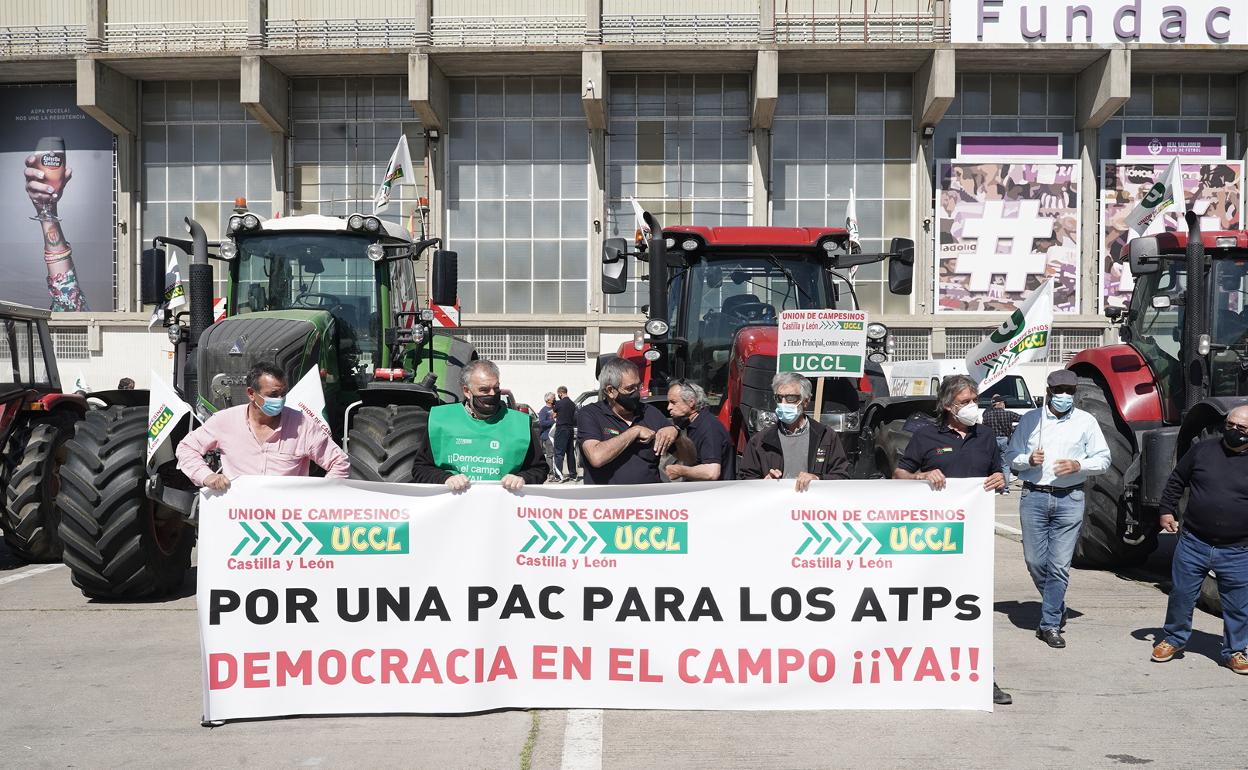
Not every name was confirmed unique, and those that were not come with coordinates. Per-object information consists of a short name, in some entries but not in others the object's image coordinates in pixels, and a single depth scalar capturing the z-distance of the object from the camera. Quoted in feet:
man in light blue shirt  24.77
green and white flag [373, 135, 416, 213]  45.62
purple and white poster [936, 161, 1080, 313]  93.09
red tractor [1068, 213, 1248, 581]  29.43
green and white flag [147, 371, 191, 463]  24.81
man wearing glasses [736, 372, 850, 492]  21.72
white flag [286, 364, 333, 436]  23.30
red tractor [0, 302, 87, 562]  33.73
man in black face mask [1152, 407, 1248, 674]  23.07
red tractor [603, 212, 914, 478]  32.81
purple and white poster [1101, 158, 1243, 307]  93.09
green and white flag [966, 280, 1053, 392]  27.37
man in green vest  21.11
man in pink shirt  21.34
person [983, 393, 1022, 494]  51.67
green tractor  27.48
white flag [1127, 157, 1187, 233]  35.12
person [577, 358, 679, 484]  22.16
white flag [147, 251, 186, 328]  34.10
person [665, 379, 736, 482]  22.53
